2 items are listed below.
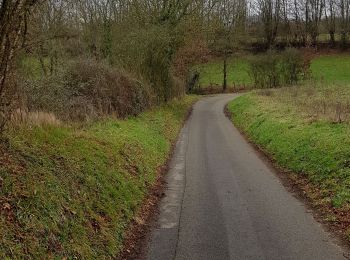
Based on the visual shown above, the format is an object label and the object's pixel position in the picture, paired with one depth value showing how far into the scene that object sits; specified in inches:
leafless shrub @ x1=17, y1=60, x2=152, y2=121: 584.2
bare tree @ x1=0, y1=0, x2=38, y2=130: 287.6
